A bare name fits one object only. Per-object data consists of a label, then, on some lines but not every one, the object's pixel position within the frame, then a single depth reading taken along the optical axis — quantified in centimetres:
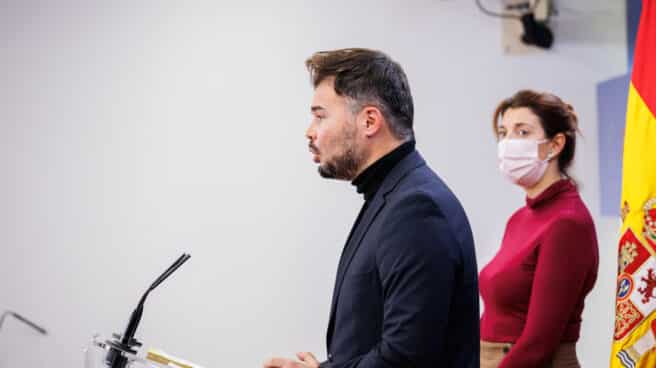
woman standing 413
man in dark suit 353
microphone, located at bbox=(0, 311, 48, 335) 544
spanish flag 393
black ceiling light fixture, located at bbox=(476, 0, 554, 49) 603
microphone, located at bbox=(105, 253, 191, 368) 352
